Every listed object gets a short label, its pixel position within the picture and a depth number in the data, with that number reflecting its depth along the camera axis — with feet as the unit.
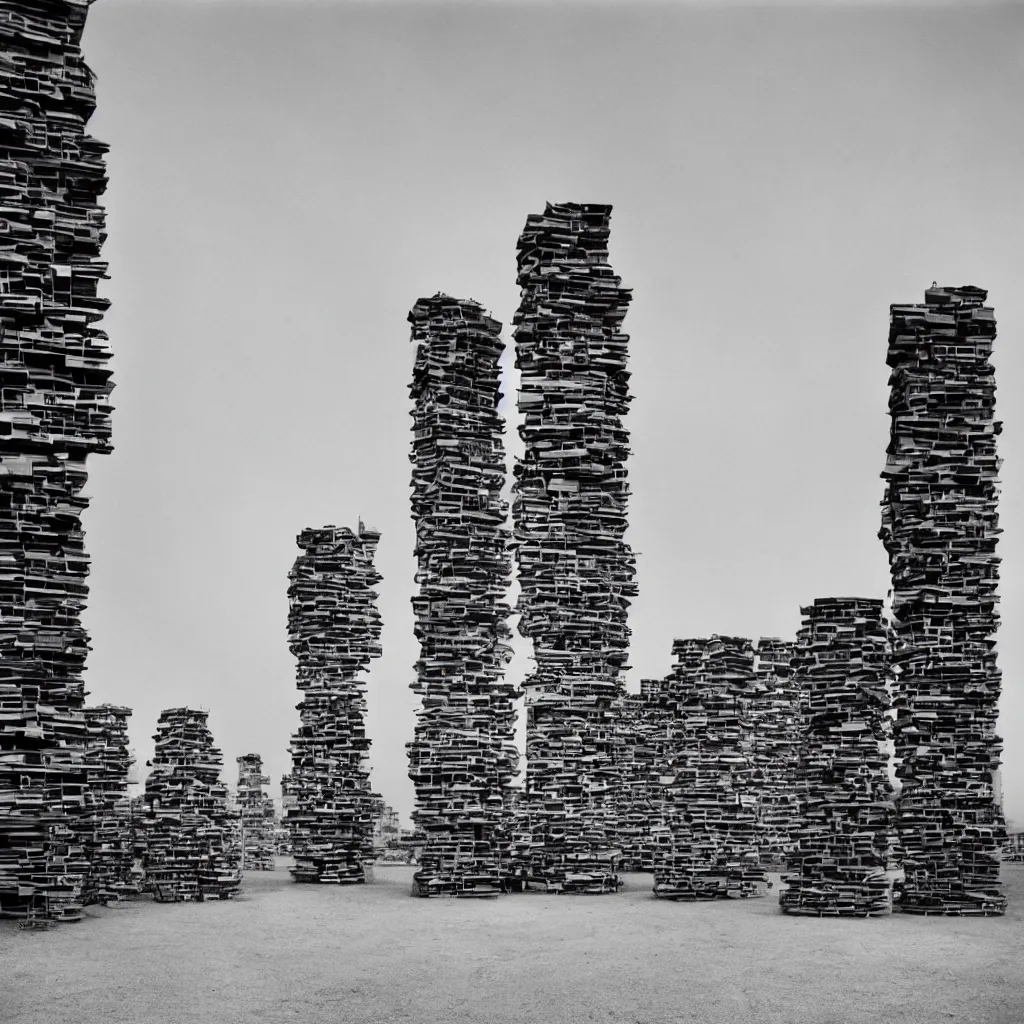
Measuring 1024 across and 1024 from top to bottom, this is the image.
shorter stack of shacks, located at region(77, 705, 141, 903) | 77.37
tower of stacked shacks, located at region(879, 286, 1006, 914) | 70.44
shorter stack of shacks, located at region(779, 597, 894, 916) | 68.44
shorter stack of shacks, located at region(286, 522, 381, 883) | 94.68
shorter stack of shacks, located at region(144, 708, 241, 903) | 79.71
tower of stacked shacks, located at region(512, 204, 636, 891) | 82.17
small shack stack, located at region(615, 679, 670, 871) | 106.73
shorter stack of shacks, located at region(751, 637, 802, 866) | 107.86
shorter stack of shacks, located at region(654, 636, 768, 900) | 77.92
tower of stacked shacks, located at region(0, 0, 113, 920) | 60.64
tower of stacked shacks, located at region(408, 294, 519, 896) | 79.66
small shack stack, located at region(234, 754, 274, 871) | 121.19
